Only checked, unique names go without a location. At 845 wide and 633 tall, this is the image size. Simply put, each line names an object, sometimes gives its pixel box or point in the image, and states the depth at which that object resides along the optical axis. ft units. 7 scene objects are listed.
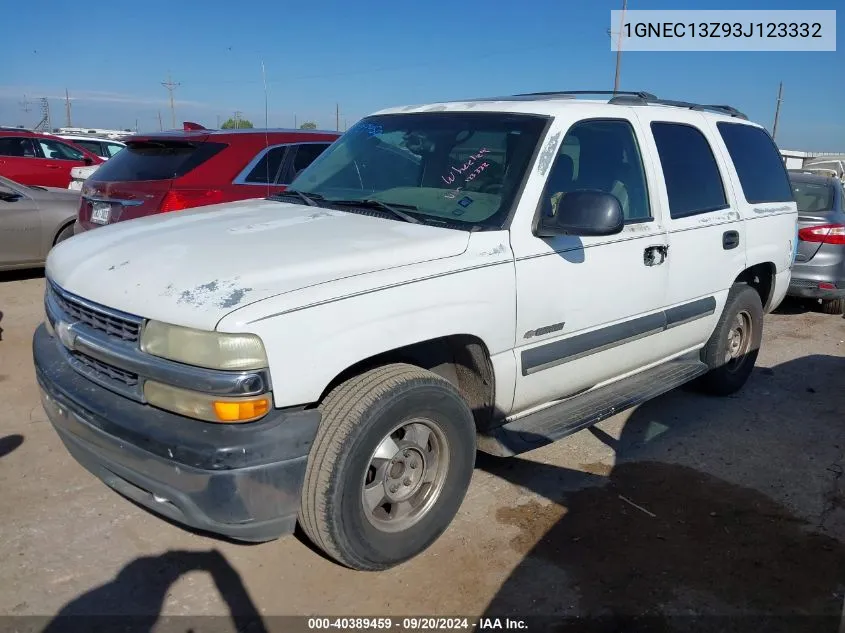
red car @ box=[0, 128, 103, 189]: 40.65
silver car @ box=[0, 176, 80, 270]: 25.36
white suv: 8.06
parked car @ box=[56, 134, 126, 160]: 54.60
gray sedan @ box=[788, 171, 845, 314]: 23.90
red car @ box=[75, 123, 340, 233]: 18.75
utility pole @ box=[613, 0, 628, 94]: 98.18
